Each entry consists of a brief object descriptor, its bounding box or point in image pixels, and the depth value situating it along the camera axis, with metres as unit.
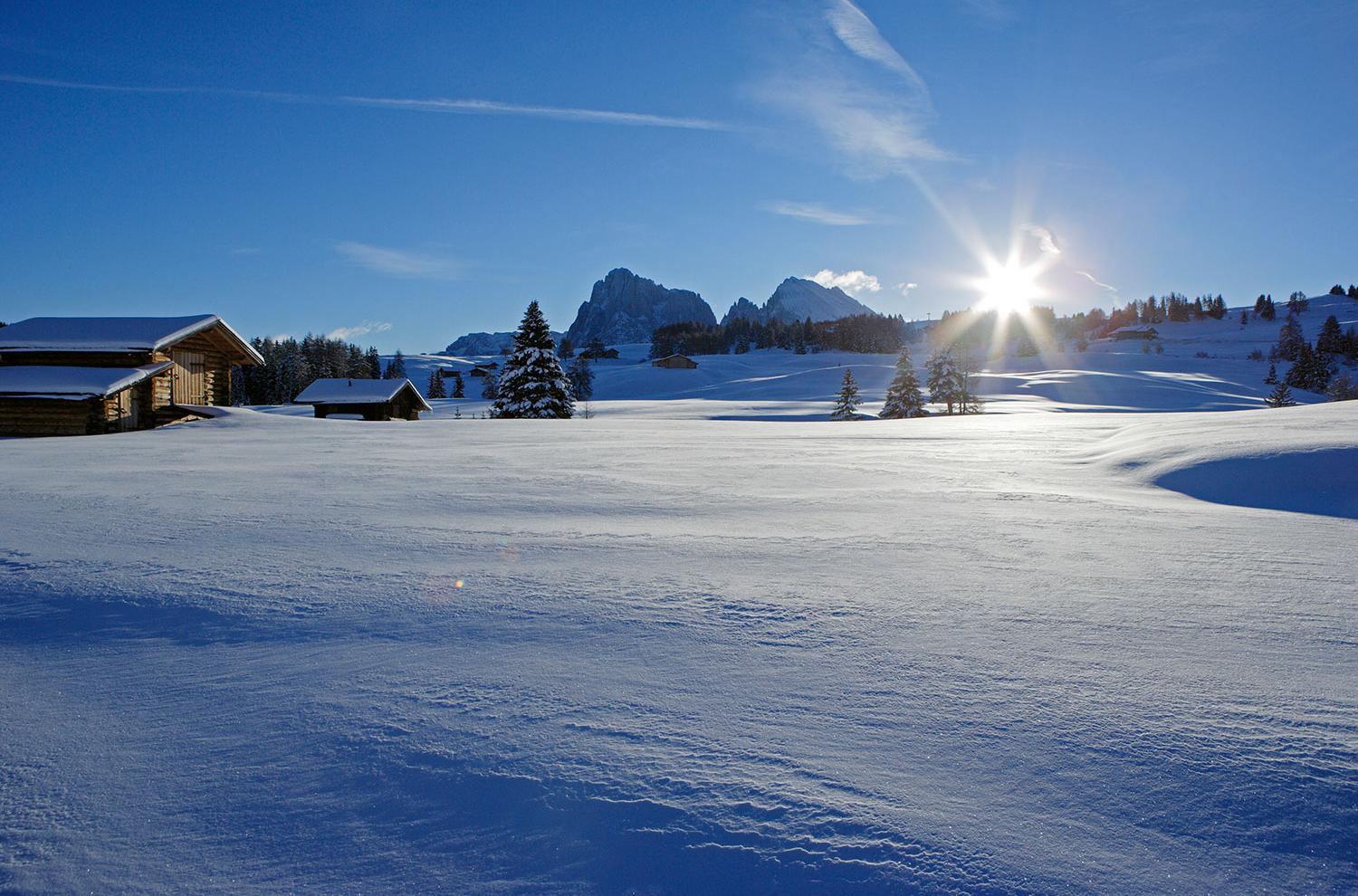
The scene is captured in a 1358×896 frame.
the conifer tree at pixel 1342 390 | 49.80
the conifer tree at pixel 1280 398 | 42.66
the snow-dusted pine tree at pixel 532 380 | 32.09
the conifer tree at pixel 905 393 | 38.09
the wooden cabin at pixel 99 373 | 18.88
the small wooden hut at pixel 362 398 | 34.91
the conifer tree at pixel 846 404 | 42.03
